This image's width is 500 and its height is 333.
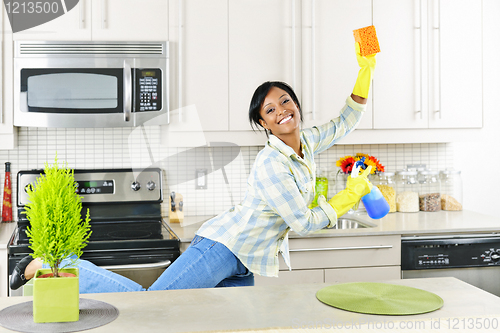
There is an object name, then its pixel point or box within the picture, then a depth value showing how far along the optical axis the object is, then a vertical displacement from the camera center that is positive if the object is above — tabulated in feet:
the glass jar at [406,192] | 9.72 -0.57
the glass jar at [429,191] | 9.78 -0.57
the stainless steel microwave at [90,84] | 7.95 +1.35
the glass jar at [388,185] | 9.64 -0.44
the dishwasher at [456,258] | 7.98 -1.57
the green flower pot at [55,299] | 3.16 -0.90
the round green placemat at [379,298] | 3.58 -1.06
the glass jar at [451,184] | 10.12 -0.43
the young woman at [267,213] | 5.21 -0.55
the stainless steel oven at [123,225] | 7.25 -1.12
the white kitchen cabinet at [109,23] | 8.07 +2.38
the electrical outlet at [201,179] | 9.70 -0.30
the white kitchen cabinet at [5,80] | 7.92 +1.38
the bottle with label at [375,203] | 5.24 -0.43
